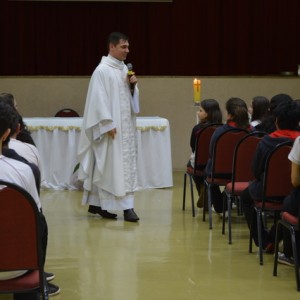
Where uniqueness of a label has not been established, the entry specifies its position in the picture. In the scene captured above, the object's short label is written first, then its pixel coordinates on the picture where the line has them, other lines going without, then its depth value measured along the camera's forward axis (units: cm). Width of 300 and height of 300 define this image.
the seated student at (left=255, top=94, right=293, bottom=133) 955
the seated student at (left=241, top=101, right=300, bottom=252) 769
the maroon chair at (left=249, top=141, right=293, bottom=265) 761
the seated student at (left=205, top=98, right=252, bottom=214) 987
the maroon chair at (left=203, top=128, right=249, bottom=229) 940
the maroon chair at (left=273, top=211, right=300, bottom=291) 689
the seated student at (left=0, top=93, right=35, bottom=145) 767
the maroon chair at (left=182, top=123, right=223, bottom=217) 1025
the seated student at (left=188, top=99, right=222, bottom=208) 1084
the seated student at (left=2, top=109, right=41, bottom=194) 584
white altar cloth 1309
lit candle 1071
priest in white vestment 1023
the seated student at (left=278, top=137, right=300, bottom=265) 681
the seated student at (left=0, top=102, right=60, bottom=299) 532
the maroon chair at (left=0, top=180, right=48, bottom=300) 504
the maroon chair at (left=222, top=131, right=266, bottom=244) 883
